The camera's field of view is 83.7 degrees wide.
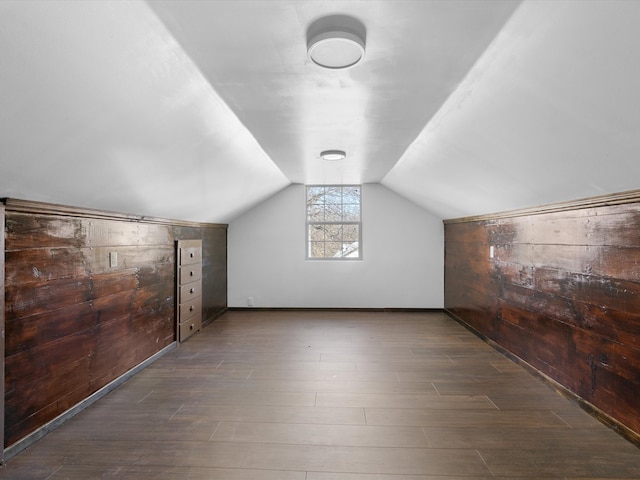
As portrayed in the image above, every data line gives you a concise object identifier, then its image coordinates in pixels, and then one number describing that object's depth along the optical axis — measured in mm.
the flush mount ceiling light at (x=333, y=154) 3355
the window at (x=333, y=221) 5625
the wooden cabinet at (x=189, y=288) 3850
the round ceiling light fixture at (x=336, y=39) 1336
